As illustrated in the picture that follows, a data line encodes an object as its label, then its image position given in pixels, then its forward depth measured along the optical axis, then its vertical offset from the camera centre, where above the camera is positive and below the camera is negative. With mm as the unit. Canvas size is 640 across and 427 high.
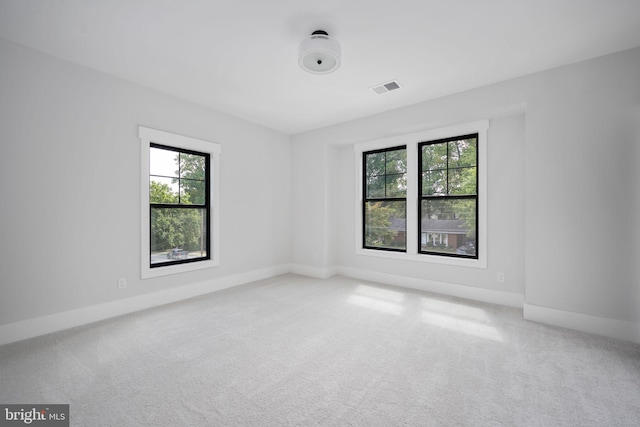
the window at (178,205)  3713 +112
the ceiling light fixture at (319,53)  2402 +1367
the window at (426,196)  3934 +260
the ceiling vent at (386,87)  3408 +1539
